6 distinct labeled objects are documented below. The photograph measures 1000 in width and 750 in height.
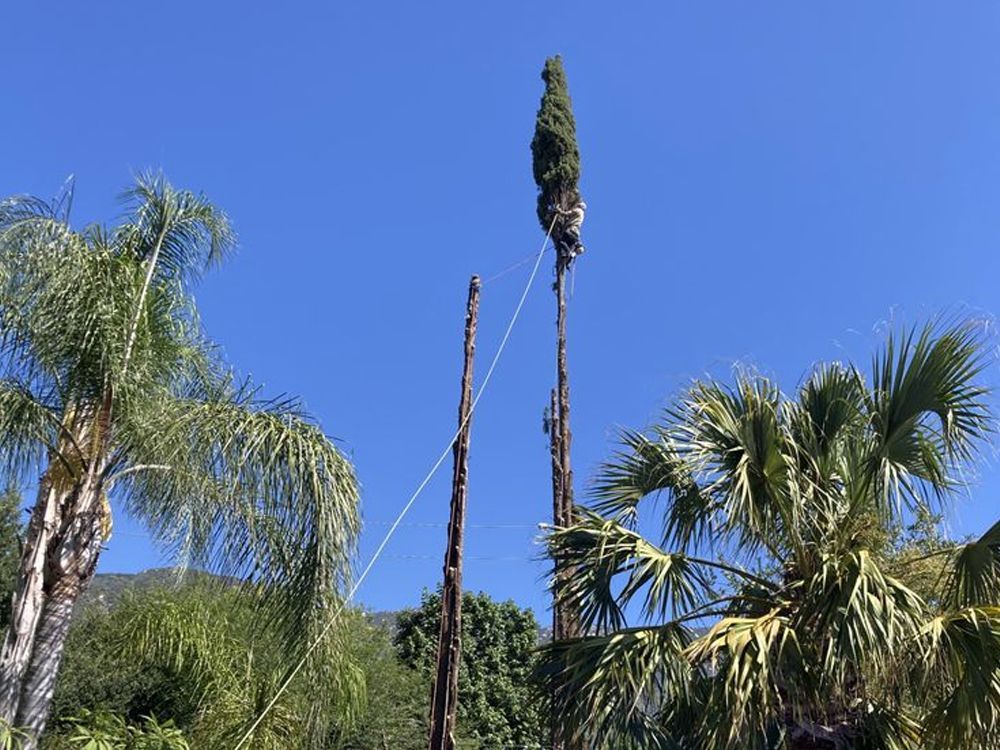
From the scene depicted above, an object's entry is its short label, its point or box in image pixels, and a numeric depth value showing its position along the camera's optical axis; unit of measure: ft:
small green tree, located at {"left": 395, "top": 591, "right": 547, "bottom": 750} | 76.95
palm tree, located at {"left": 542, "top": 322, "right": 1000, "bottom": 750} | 20.16
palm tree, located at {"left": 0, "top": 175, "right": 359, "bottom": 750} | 21.86
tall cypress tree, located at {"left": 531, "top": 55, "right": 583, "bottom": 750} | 50.98
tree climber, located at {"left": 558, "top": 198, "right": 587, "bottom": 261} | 54.24
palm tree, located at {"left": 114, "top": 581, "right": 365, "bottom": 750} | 37.78
